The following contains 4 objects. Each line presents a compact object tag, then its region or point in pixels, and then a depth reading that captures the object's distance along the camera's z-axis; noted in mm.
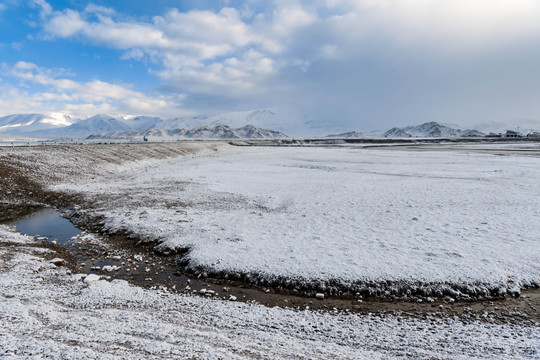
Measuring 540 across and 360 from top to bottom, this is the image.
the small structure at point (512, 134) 193275
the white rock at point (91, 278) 9807
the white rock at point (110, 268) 10992
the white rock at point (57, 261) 11100
